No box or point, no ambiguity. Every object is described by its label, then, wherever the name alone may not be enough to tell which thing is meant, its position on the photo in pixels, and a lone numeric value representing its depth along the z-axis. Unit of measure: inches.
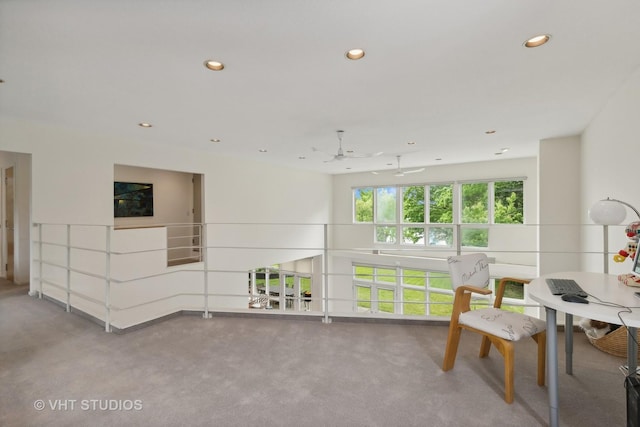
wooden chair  70.7
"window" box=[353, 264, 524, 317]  292.4
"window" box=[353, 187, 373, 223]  368.8
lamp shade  77.5
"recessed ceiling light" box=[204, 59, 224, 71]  91.7
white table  53.4
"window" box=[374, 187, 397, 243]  350.3
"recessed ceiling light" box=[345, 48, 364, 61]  85.5
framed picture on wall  244.2
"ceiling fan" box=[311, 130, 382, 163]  170.4
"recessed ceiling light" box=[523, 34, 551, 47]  79.4
